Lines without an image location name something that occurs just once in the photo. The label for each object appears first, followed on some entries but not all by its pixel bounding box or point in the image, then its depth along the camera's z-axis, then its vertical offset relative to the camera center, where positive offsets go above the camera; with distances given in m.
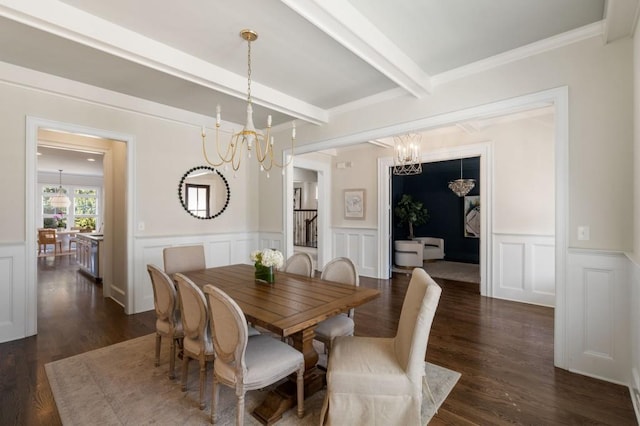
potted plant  7.83 +0.05
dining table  1.76 -0.63
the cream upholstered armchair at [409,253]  6.90 -0.95
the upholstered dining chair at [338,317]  2.27 -0.88
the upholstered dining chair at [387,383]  1.58 -0.94
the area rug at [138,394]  1.87 -1.31
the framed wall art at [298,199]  11.46 +0.55
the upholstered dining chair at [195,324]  1.91 -0.76
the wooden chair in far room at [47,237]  8.33 -0.69
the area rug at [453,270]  5.96 -1.33
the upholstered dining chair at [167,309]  2.23 -0.76
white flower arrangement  2.55 -0.40
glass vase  2.58 -0.54
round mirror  4.38 +0.33
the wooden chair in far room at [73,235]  9.34 -0.73
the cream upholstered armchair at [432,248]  8.04 -0.97
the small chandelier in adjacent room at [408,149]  4.67 +1.04
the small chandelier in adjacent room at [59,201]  8.99 +0.37
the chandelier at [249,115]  2.38 +0.85
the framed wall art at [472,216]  7.87 -0.08
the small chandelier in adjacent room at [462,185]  6.34 +0.61
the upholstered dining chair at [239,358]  1.62 -0.89
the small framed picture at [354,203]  6.12 +0.21
